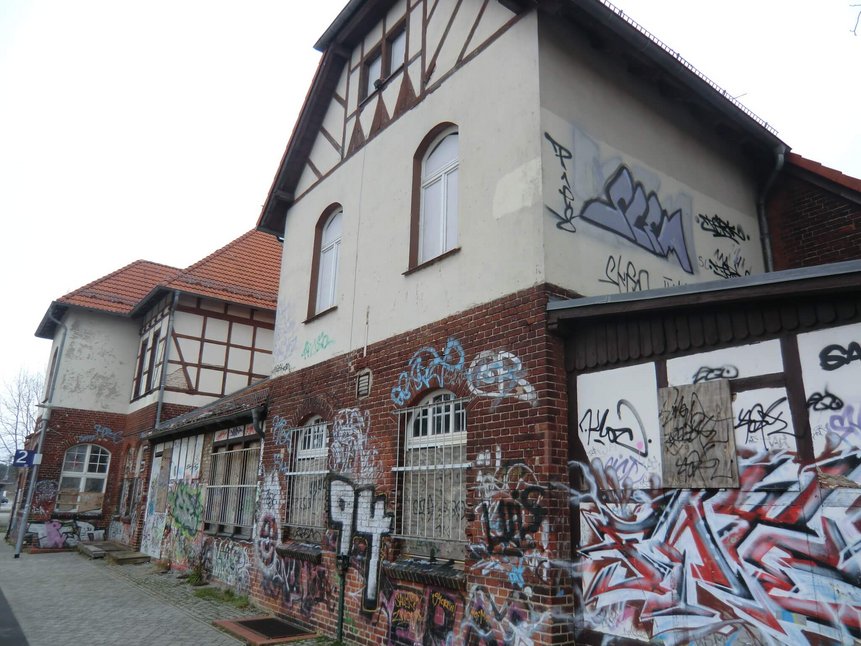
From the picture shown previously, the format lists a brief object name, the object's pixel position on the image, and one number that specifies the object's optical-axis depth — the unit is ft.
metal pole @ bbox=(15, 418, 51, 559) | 59.91
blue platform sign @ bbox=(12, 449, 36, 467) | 57.11
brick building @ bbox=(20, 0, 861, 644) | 17.24
